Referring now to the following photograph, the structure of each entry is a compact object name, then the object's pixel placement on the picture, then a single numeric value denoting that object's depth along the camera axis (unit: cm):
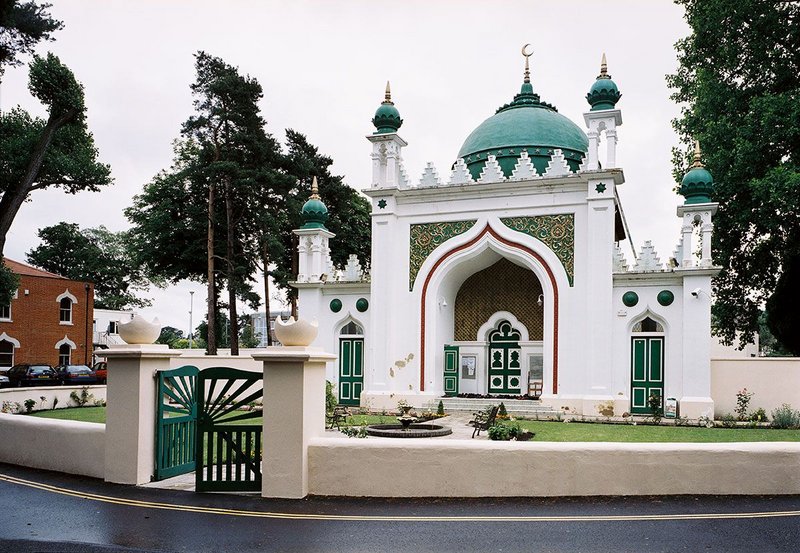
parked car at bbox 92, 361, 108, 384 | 2995
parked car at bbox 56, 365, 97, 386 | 2888
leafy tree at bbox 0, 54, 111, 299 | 1828
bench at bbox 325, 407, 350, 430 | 1466
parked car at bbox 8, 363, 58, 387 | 2778
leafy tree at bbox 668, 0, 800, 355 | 1919
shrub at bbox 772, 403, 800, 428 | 1591
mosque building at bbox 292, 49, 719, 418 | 1778
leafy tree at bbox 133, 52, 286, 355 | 2950
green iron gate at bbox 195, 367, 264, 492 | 803
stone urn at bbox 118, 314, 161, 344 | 885
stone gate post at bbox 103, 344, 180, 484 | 852
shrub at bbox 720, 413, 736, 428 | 1623
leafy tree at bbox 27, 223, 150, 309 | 5253
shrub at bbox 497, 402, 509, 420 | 1565
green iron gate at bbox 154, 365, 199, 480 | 878
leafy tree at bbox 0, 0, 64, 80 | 1284
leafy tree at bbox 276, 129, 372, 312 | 3244
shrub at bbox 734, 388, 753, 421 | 1711
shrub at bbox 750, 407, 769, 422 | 1686
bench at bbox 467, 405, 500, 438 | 1352
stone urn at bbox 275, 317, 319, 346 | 806
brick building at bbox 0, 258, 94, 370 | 3444
